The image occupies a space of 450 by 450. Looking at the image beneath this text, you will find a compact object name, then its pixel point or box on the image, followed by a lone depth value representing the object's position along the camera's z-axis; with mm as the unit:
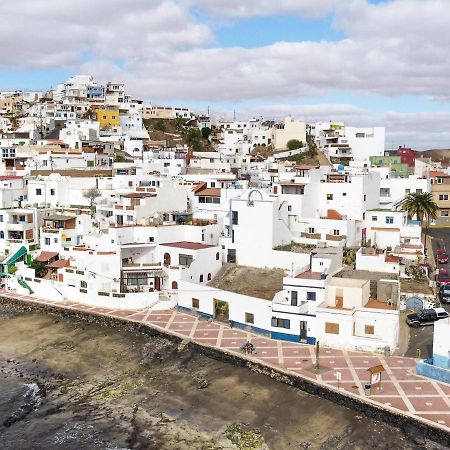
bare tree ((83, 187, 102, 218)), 57794
